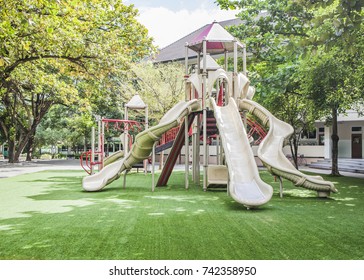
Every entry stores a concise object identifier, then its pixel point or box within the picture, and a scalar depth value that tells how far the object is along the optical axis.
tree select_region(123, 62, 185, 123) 27.86
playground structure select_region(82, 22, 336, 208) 9.43
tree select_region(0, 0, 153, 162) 11.79
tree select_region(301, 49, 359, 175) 14.31
